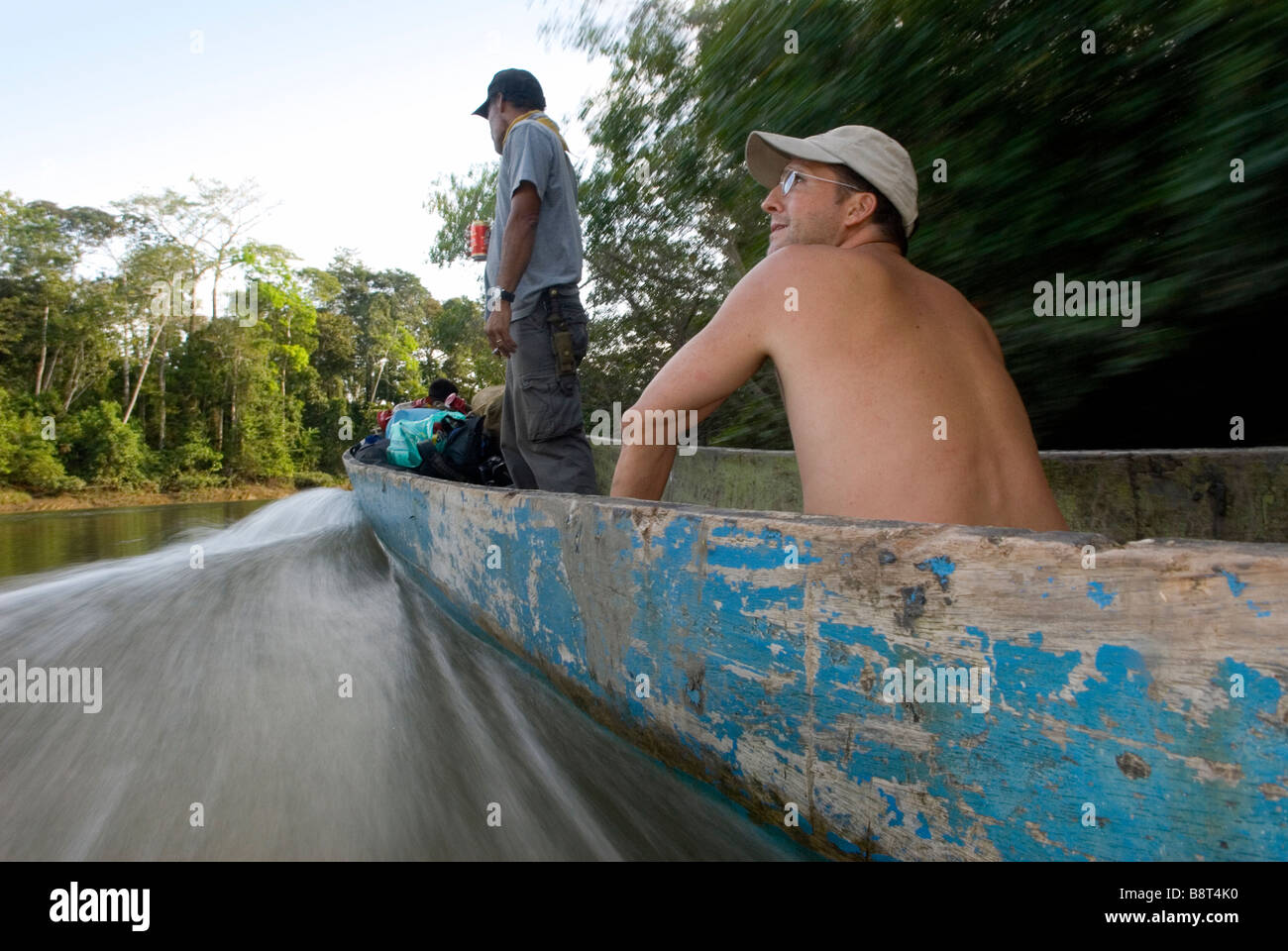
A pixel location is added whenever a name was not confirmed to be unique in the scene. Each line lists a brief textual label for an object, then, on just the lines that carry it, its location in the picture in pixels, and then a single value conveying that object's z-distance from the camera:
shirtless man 1.39
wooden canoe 0.80
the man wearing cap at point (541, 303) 3.17
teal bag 5.52
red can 4.04
